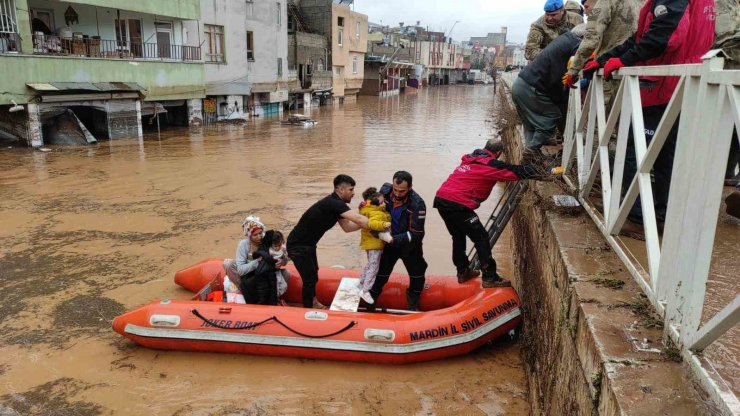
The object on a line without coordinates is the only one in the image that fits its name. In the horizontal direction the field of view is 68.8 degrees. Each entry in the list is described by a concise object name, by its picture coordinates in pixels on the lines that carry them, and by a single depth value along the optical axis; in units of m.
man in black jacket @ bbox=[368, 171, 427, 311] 5.23
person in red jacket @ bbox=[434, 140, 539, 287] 5.05
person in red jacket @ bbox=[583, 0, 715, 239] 3.72
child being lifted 5.29
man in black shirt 5.45
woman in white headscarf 5.59
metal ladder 5.46
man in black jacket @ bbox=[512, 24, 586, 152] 5.93
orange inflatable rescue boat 4.95
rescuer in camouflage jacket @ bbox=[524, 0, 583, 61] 7.51
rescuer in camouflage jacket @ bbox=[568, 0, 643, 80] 4.75
